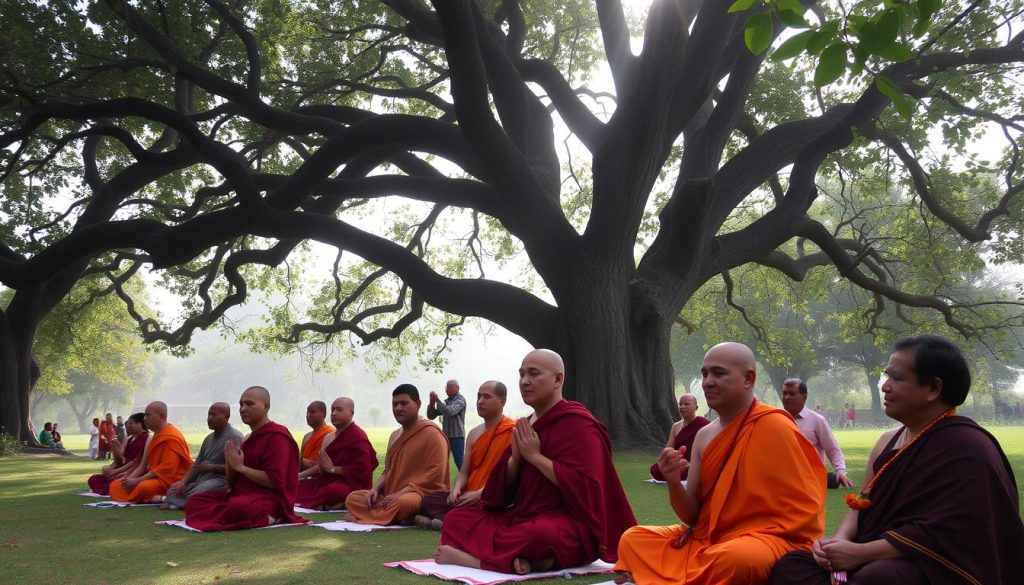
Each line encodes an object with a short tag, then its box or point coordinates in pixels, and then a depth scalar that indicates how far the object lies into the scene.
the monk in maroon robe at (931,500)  3.78
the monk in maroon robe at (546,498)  6.08
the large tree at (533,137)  14.33
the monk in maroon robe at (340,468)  10.53
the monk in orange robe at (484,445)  8.20
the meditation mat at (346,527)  8.56
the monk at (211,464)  9.86
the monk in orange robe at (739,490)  4.63
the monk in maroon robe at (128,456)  12.10
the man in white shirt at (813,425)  10.41
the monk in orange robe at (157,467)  11.01
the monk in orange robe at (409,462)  9.12
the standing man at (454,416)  13.26
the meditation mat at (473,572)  5.80
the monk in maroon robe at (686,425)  10.92
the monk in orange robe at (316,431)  11.81
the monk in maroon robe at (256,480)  8.66
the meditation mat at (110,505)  10.77
